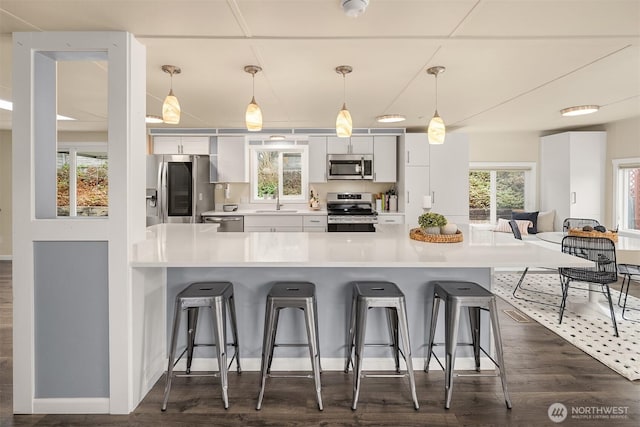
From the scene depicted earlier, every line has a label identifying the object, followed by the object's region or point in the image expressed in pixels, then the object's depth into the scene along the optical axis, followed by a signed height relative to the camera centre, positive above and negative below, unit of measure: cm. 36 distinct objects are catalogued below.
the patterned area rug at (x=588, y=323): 275 -103
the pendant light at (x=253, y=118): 264 +64
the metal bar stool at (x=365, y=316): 212 -61
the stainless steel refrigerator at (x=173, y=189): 537 +28
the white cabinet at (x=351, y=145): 575 +97
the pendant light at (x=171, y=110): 250 +65
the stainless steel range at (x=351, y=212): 560 -5
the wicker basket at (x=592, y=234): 366 -23
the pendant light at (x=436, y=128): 294 +64
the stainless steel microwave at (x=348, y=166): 568 +64
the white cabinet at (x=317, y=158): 575 +77
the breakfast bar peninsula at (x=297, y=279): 235 -51
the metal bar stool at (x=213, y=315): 213 -60
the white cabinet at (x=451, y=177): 556 +48
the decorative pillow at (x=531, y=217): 598 -12
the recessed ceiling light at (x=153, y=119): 365 +86
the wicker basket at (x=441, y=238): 271 -21
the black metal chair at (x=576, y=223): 471 -17
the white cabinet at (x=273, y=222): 564 -21
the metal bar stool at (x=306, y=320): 213 -65
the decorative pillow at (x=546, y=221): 595 -18
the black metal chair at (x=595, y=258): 333 -43
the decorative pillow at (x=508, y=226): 592 -26
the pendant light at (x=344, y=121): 283 +66
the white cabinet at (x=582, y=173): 557 +54
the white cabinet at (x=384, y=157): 576 +79
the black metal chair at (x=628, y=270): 358 -57
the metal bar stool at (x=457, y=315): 214 -61
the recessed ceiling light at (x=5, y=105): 405 +115
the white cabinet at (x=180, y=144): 577 +98
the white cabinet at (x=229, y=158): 578 +77
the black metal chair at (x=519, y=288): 411 -96
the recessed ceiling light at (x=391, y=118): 446 +109
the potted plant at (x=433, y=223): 279 -10
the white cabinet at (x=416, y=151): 555 +85
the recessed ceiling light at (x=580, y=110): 430 +115
